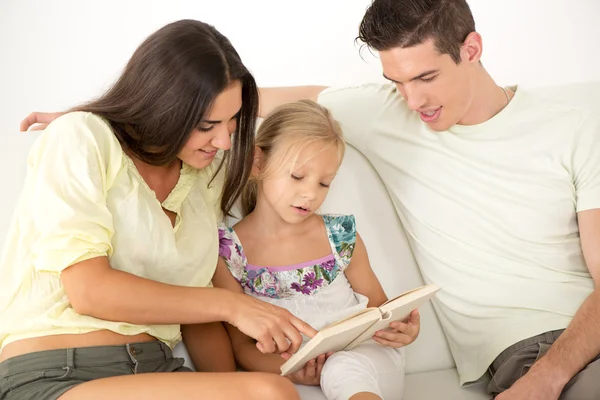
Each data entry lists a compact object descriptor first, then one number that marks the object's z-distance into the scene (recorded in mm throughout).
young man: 2131
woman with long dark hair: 1616
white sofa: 2330
